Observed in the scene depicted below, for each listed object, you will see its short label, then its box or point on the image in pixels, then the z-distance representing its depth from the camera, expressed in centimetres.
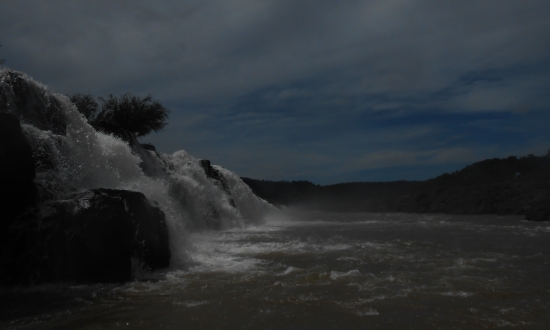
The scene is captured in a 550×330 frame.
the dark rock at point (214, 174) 2197
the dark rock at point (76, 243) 590
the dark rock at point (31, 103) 948
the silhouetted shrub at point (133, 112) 2050
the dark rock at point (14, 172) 610
